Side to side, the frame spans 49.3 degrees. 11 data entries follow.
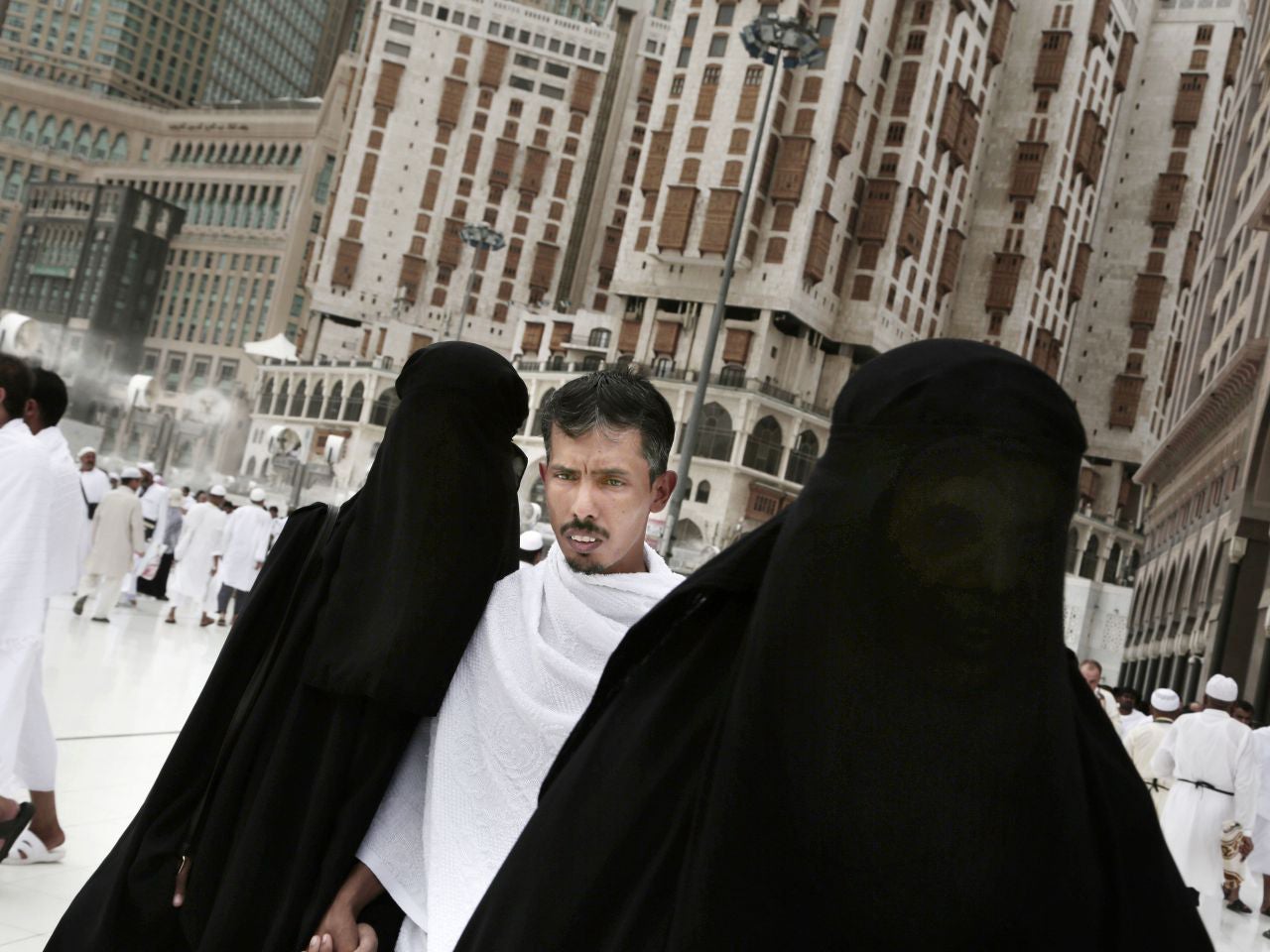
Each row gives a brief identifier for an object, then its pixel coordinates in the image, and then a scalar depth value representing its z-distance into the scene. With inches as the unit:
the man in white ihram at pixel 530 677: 81.8
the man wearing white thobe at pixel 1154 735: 426.3
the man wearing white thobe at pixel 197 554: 598.5
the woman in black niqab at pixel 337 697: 85.0
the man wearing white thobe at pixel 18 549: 165.0
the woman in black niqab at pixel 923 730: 51.7
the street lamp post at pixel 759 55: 689.7
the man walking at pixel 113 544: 522.0
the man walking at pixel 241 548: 596.7
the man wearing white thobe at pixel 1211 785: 376.2
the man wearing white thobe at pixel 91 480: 591.2
